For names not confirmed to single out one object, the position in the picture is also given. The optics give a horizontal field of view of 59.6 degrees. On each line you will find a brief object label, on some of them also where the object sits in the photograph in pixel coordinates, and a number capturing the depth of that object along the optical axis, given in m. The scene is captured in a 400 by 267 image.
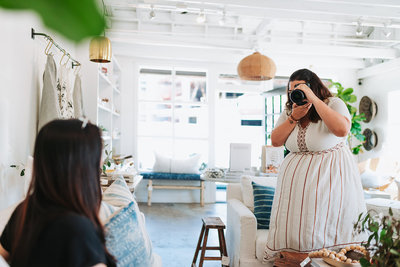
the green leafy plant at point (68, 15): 0.18
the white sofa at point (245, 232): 2.46
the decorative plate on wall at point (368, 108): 5.88
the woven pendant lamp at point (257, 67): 4.02
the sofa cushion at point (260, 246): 2.44
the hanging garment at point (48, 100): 2.51
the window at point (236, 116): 6.14
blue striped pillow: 2.69
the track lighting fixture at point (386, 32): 4.52
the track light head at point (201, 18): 4.08
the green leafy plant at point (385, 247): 1.21
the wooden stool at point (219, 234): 2.62
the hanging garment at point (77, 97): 3.10
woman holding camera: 1.75
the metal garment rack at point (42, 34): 2.44
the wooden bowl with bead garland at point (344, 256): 1.52
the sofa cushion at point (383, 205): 3.18
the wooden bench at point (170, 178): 5.54
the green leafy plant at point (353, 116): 5.58
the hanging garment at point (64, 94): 2.76
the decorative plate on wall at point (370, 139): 5.85
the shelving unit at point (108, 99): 4.27
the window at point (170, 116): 5.93
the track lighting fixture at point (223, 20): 4.12
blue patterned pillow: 1.17
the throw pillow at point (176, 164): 5.70
